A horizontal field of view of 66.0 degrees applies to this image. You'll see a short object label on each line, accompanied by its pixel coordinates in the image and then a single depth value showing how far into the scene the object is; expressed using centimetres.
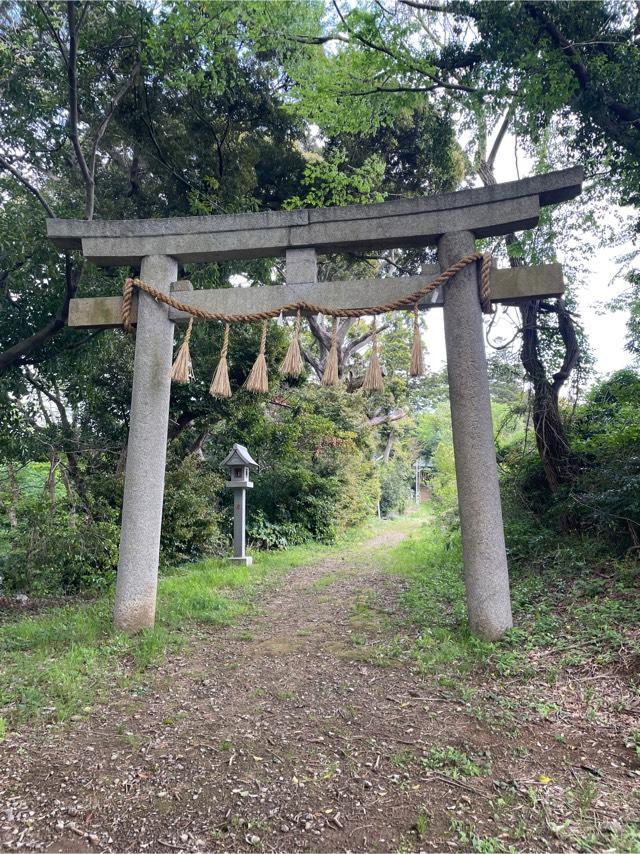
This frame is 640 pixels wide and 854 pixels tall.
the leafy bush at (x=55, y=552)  580
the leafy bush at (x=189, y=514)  798
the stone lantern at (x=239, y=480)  820
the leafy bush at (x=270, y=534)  984
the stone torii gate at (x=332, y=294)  391
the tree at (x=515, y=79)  488
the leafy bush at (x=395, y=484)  1998
